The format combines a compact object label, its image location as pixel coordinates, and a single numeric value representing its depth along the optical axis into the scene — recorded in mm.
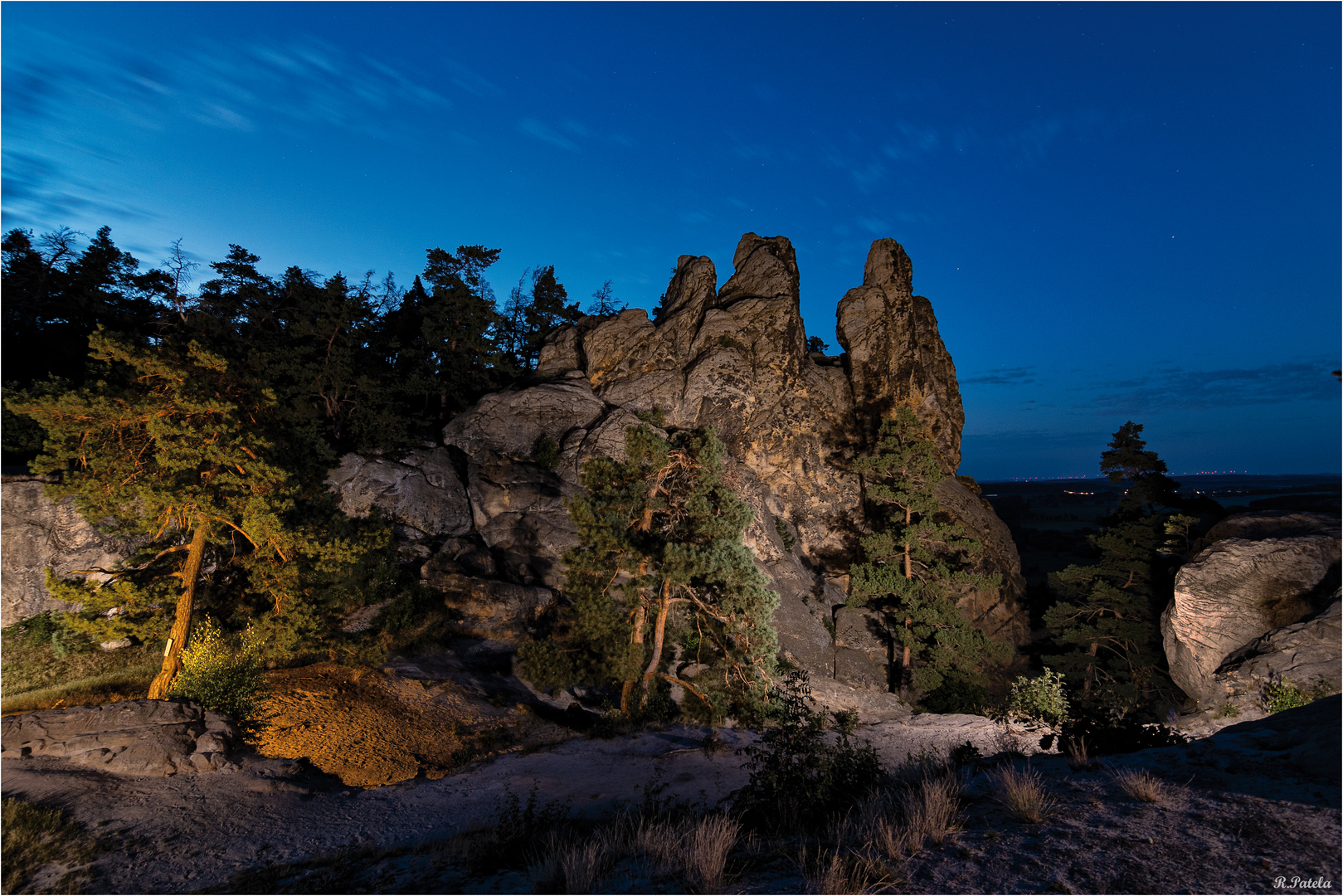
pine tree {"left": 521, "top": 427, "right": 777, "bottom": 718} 13906
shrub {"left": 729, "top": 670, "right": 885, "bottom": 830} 7625
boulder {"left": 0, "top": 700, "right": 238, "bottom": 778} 9672
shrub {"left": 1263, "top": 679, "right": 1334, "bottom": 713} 13461
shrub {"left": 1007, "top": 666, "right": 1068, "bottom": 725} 16989
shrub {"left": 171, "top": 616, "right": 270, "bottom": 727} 12234
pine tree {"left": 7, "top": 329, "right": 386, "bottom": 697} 10594
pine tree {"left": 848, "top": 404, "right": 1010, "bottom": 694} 25922
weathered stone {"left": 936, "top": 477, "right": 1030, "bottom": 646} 34438
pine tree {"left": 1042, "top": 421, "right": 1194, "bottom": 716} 23969
